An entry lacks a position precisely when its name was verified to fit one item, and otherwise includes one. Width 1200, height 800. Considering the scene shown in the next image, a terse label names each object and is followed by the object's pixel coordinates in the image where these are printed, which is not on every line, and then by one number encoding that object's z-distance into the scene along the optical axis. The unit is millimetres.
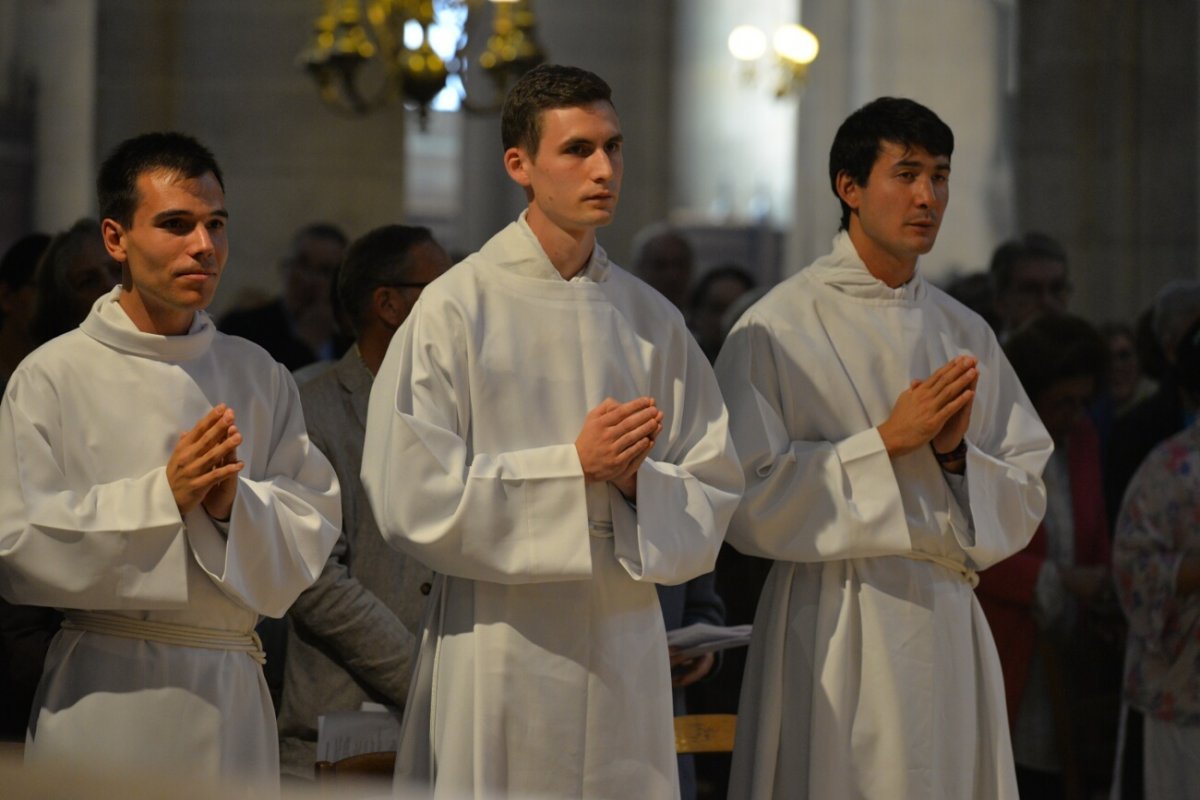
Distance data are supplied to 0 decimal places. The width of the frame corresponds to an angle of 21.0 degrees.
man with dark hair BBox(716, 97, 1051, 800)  7784
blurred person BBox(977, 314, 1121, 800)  10743
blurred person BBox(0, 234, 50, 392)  9485
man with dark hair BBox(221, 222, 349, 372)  14880
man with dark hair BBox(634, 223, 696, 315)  15581
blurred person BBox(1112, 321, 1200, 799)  9882
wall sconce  26861
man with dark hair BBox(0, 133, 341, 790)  6613
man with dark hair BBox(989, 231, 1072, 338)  14258
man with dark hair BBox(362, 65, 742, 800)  6963
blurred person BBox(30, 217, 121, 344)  9101
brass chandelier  19566
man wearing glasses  8353
